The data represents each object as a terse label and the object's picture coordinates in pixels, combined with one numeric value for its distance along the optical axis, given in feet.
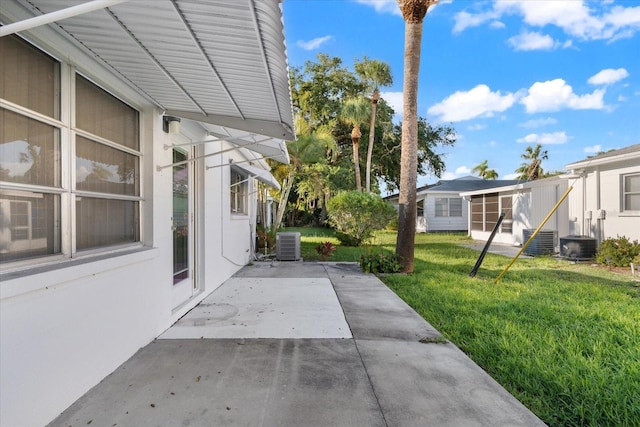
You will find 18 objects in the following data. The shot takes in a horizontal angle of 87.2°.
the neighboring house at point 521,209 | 41.93
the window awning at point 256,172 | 26.86
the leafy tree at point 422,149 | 83.41
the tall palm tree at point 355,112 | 61.93
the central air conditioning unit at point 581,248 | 32.65
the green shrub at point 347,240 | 47.65
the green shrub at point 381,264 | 26.99
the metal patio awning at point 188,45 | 6.90
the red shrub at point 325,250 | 35.13
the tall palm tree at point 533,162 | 143.84
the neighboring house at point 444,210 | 77.10
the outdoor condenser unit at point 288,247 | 33.65
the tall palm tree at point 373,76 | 63.57
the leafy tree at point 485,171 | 170.71
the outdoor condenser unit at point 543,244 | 38.52
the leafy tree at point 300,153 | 51.12
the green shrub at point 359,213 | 44.57
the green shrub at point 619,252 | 28.73
